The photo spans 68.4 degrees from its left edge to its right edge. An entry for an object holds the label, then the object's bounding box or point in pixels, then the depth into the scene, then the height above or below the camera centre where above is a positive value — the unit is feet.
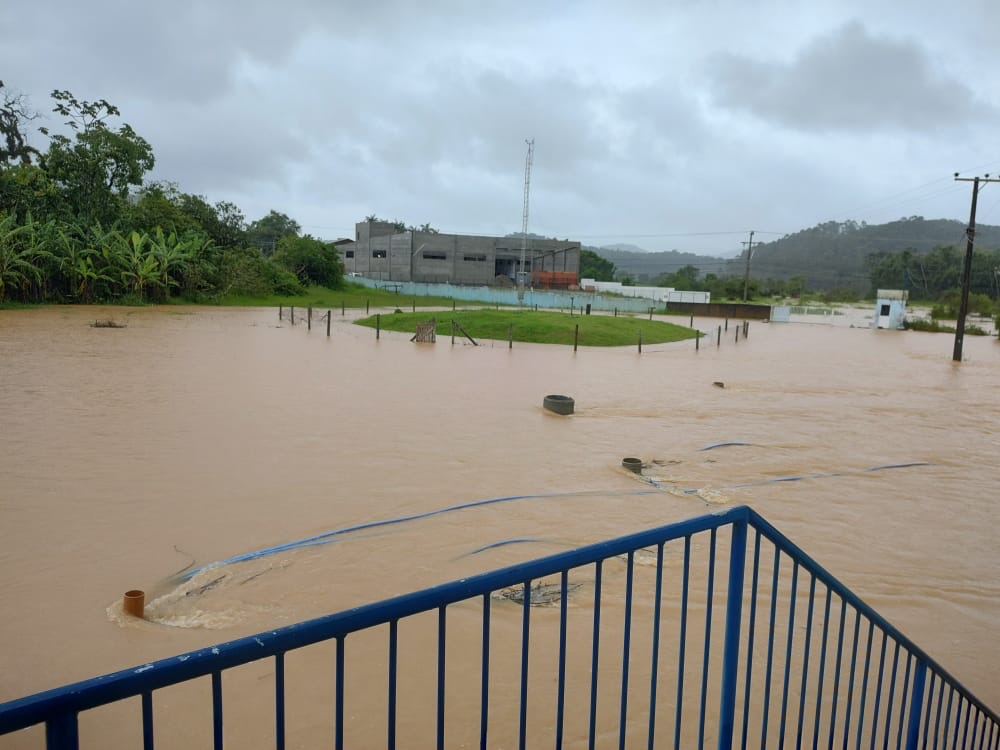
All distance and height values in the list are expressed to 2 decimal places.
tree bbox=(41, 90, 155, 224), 141.38 +20.38
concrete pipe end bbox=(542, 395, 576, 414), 45.11 -7.03
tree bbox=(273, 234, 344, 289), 191.93 +4.88
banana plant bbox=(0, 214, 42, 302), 109.81 +1.08
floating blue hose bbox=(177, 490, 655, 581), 20.16 -7.77
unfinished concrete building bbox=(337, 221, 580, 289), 251.19 +9.14
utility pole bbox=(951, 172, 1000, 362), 100.07 +3.39
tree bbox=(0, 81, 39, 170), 152.15 +26.49
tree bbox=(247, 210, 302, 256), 322.55 +22.27
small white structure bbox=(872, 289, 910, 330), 169.37 -1.43
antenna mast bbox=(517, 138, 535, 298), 232.12 +22.76
